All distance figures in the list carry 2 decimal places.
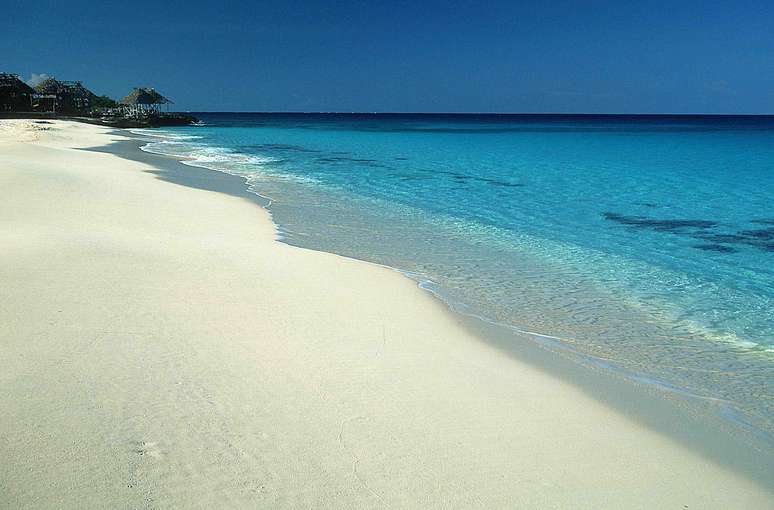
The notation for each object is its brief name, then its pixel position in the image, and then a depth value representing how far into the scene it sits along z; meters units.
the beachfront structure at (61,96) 61.05
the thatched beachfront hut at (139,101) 67.94
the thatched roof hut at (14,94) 55.09
